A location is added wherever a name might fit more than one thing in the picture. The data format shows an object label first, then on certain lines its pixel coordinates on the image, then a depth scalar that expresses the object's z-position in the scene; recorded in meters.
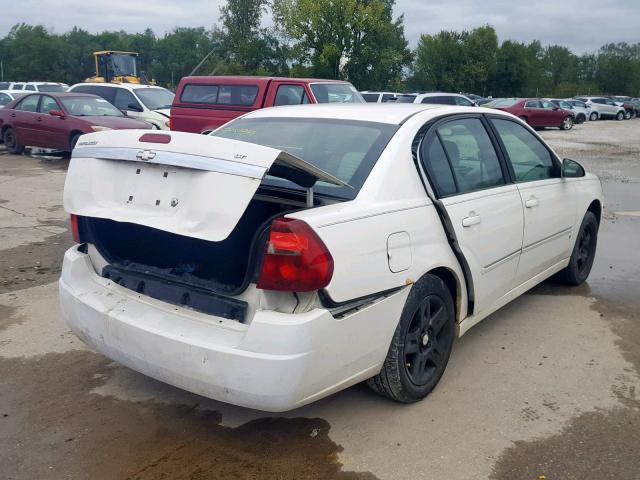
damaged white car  2.80
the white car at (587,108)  39.41
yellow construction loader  28.36
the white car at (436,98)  21.67
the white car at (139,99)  15.71
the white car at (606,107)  43.31
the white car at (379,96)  24.86
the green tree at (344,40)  43.44
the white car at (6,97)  20.23
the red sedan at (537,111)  31.20
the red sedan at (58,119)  13.47
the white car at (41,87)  24.58
